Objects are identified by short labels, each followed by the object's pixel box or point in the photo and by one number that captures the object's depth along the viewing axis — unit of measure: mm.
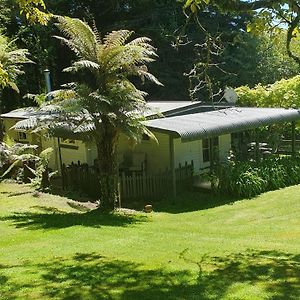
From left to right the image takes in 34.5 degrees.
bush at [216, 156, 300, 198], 17922
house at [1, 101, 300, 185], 17828
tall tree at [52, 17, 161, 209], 14141
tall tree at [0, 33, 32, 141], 20298
